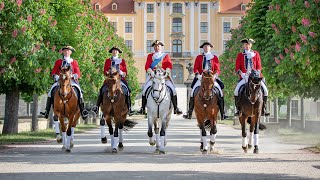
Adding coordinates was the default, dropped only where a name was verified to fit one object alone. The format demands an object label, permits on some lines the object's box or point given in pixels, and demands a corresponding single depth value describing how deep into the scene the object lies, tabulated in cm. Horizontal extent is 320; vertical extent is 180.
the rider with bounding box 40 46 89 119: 2358
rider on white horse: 2278
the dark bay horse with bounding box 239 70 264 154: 2208
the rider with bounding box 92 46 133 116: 2311
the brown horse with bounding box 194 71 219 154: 2186
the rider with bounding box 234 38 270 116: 2302
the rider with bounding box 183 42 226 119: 2290
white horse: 2191
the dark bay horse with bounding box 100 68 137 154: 2220
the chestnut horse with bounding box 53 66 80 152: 2255
